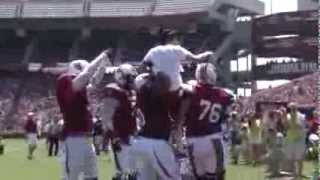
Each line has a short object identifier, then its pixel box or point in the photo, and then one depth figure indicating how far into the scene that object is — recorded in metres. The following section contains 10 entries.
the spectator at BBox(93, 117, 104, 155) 23.88
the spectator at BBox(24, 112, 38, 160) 28.80
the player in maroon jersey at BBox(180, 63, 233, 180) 10.04
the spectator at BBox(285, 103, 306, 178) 19.08
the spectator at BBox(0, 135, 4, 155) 30.96
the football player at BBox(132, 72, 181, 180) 8.09
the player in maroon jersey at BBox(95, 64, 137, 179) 10.90
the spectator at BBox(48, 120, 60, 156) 30.84
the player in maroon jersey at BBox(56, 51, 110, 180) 10.16
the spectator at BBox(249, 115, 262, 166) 24.39
